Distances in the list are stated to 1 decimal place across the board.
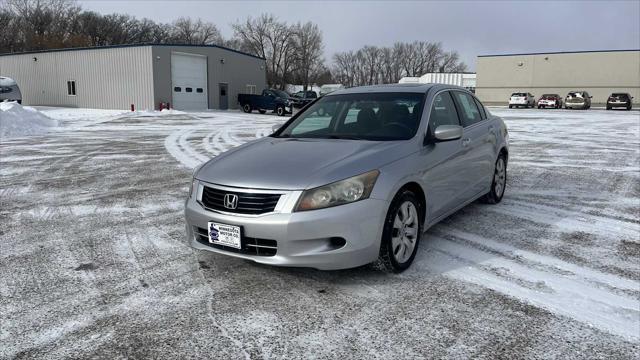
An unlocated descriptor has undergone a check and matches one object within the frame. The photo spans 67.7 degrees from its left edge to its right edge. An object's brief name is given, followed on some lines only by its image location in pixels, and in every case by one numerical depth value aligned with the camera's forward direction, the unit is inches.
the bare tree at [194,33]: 3499.0
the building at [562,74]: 1897.1
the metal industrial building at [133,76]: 1242.6
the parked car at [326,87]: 3156.5
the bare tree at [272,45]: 3068.4
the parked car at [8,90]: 1146.0
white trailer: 2892.7
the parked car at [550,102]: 1641.2
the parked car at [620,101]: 1515.7
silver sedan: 131.6
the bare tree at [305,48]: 3031.5
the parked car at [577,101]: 1546.5
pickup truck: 1192.2
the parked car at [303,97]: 1214.1
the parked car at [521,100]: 1673.2
